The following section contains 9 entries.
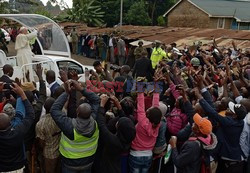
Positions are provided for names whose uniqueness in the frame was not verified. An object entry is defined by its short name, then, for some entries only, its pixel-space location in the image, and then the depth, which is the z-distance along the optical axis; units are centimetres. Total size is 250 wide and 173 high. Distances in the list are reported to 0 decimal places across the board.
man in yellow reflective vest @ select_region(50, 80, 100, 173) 375
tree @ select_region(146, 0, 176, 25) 3962
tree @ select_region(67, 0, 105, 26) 3125
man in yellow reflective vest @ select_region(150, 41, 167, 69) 1045
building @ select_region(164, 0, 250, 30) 3180
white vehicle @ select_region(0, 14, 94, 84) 779
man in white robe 804
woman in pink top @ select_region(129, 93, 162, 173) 398
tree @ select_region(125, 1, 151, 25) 3519
